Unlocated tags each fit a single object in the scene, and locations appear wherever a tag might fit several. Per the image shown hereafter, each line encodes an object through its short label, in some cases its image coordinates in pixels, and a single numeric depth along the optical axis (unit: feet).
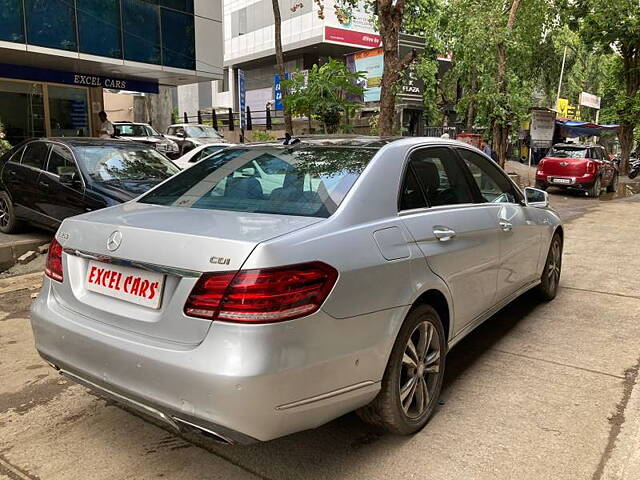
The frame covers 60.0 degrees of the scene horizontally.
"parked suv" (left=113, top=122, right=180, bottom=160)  56.44
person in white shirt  47.21
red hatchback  54.85
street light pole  96.04
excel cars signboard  51.12
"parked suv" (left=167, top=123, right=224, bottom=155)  61.46
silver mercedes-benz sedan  7.10
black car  22.38
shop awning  95.91
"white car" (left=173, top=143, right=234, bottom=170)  39.65
